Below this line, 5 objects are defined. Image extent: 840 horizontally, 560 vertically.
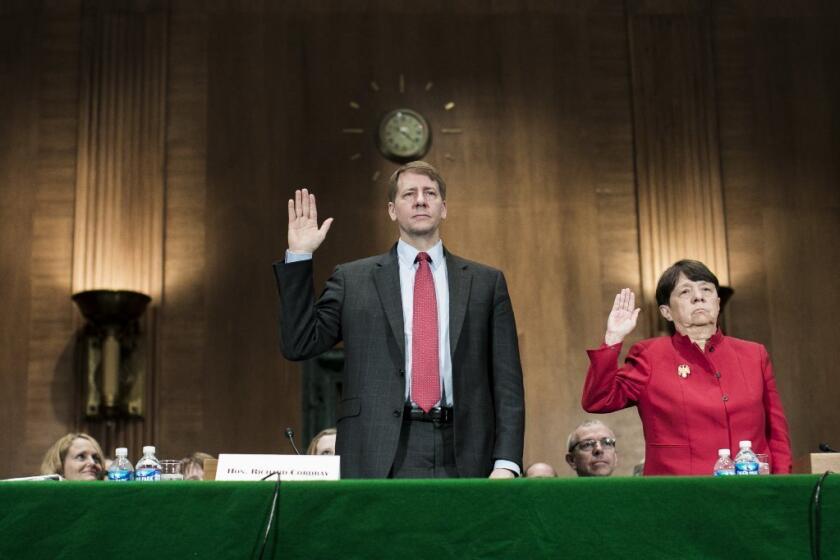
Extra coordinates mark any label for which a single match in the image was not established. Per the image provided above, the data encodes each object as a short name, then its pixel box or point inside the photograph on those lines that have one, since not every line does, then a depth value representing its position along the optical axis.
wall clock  7.86
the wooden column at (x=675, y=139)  7.81
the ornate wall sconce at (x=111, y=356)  7.34
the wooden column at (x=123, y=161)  7.56
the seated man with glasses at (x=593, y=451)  5.72
